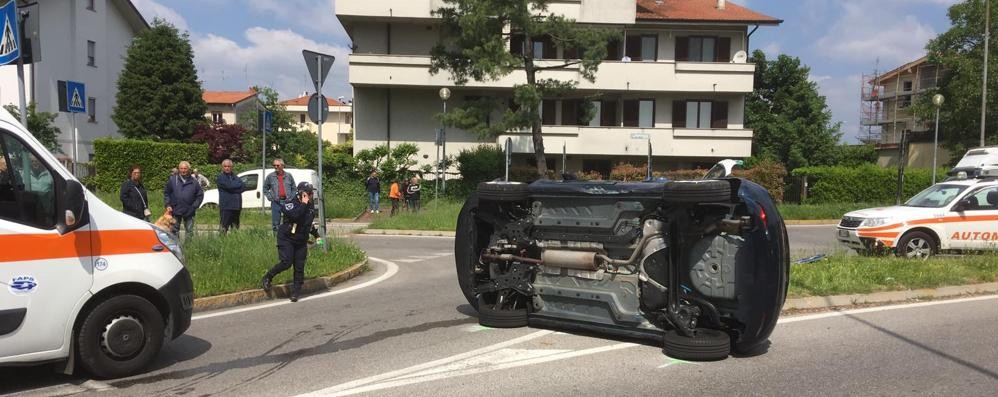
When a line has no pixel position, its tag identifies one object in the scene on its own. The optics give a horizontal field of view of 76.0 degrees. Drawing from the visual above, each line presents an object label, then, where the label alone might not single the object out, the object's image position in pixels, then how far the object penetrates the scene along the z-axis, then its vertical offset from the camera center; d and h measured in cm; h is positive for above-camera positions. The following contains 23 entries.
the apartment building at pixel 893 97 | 7044 +894
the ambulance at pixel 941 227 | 1127 -96
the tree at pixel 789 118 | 4281 +360
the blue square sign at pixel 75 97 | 1053 +105
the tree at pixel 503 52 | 2327 +437
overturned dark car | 511 -80
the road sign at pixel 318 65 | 1061 +167
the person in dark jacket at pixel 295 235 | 821 -92
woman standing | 1094 -63
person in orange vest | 2380 -112
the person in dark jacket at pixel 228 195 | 1263 -65
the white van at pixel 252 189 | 2159 -88
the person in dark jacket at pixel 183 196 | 1164 -62
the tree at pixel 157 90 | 3534 +401
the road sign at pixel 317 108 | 1116 +97
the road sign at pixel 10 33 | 735 +145
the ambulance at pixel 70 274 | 444 -84
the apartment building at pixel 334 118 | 8575 +638
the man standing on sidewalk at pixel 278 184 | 1295 -42
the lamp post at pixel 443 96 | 2334 +259
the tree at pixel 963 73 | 3269 +527
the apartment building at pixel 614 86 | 3002 +389
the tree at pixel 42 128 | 2844 +142
